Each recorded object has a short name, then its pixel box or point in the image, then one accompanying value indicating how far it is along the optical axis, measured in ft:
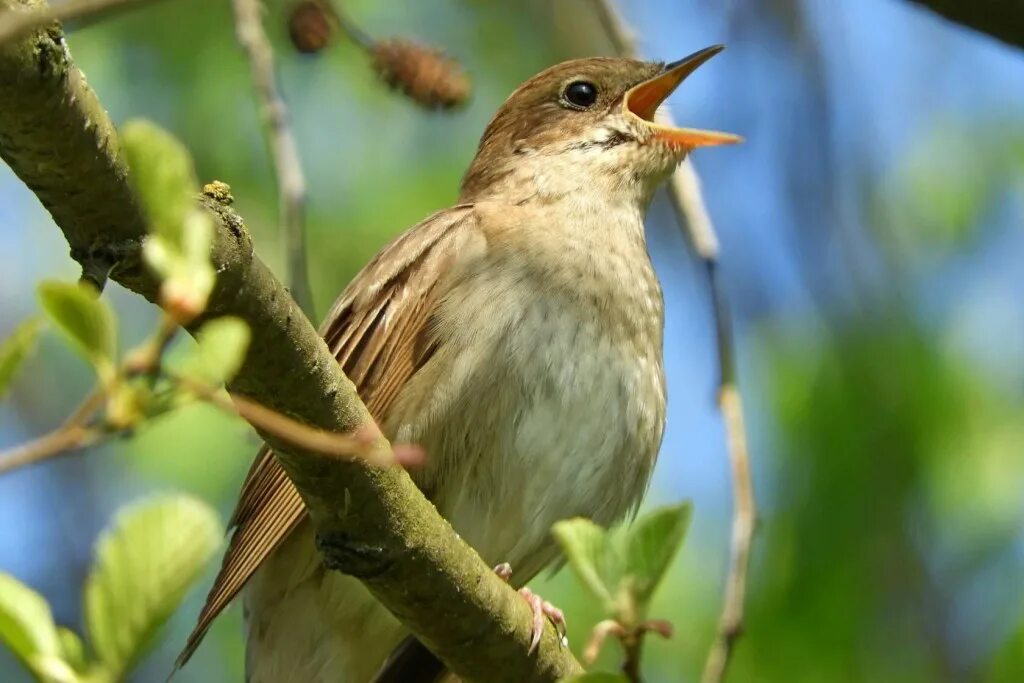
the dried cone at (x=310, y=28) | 9.11
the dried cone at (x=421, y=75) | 9.09
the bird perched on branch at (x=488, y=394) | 9.04
